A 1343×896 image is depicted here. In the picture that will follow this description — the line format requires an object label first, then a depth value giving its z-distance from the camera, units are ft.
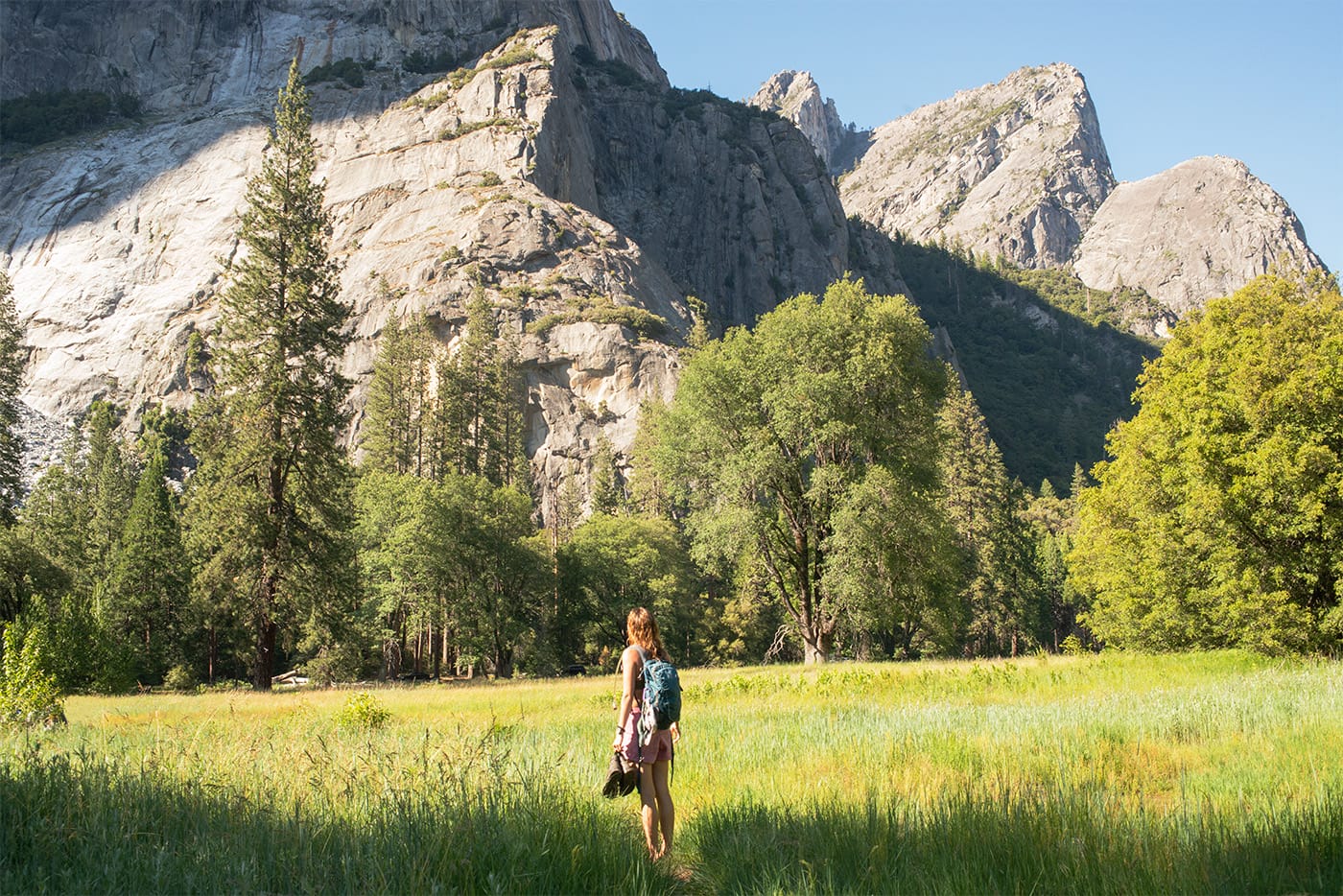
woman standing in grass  19.83
